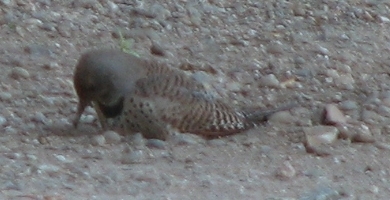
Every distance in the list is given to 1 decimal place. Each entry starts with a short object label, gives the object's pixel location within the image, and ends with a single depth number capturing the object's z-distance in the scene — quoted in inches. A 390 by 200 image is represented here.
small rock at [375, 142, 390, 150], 492.7
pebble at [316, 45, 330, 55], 622.5
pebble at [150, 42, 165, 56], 606.3
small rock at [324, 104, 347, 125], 519.5
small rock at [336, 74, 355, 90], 578.9
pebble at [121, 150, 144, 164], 454.9
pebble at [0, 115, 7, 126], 499.5
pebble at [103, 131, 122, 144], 477.1
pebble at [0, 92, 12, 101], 529.7
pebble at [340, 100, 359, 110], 546.0
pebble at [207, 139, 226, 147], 485.5
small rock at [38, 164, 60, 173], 433.7
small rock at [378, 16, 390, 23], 676.7
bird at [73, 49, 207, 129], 483.8
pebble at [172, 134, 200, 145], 482.0
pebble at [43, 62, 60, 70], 570.3
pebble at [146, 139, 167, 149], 474.6
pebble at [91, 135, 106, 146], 473.7
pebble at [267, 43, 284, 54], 620.1
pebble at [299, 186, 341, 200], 418.0
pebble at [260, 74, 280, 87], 574.6
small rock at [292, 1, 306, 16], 679.1
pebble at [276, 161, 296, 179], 446.6
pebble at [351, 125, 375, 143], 500.7
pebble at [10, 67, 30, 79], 554.6
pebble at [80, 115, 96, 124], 515.5
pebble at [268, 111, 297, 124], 521.7
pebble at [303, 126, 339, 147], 492.4
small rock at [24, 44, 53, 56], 587.2
